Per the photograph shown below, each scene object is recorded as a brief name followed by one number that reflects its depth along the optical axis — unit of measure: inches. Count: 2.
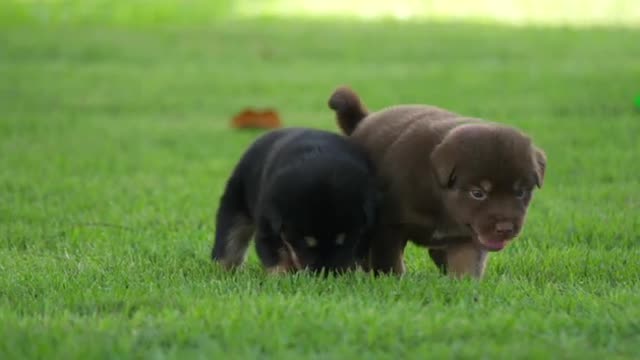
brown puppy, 461.4
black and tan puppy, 481.1
